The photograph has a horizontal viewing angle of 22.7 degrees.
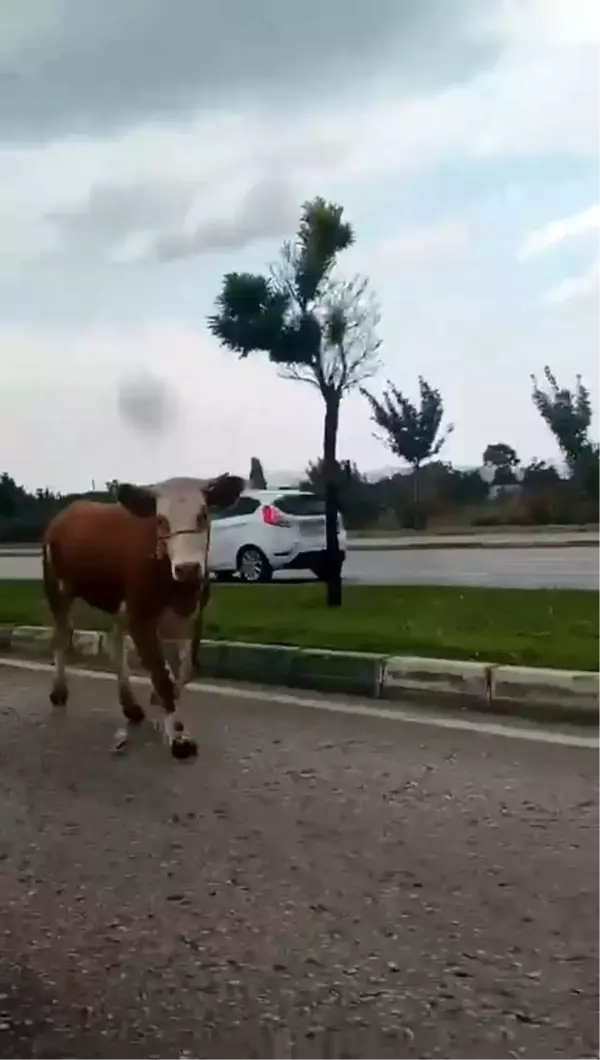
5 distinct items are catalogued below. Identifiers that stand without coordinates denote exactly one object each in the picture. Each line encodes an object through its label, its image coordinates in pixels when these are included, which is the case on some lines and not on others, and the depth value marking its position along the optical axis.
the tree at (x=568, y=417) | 42.12
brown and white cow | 6.86
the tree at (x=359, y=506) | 41.50
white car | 20.84
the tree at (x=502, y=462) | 42.66
